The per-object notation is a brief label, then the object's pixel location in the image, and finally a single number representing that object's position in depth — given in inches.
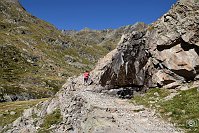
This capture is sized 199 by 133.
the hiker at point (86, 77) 853.6
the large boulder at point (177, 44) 652.5
